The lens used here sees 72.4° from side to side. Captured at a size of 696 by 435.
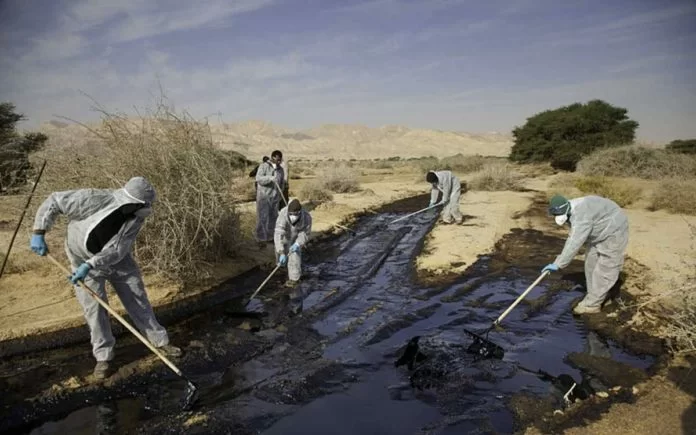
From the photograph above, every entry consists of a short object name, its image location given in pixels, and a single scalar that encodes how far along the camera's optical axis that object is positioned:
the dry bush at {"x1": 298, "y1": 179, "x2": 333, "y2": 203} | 15.22
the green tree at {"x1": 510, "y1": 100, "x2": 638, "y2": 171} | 22.39
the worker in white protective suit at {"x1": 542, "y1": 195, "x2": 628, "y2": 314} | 5.72
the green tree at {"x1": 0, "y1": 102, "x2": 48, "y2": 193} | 10.82
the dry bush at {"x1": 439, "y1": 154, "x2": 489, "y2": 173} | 28.03
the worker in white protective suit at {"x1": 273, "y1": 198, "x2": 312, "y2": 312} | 7.29
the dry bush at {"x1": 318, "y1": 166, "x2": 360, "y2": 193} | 17.73
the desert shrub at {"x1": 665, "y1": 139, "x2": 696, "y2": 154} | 21.17
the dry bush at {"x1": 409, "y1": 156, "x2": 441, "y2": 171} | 26.48
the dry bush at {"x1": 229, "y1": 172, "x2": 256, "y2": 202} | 14.93
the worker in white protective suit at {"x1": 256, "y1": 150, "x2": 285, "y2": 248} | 9.13
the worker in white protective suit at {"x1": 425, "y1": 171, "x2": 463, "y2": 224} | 11.23
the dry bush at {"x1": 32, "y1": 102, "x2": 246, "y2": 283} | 6.68
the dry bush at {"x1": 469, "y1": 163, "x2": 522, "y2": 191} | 17.86
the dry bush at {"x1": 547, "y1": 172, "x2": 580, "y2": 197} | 15.82
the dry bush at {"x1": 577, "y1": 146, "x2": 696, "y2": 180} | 15.54
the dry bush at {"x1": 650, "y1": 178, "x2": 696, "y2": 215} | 11.62
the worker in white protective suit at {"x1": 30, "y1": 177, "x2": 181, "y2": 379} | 4.20
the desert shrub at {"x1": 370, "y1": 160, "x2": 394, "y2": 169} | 34.41
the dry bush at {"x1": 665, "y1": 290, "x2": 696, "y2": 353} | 4.60
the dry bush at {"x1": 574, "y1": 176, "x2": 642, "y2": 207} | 13.16
